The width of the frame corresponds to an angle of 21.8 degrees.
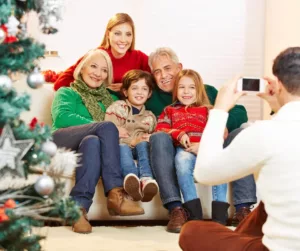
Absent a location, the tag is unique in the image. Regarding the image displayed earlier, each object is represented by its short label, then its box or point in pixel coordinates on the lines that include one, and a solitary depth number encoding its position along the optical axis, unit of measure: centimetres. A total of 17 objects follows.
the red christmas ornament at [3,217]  229
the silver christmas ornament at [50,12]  239
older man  398
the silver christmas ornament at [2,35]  226
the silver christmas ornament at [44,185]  238
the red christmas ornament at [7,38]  231
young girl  400
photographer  230
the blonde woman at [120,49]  455
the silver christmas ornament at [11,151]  232
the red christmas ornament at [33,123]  243
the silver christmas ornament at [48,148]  239
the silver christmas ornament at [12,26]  232
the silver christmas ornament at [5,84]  228
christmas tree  232
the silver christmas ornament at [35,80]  239
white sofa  407
